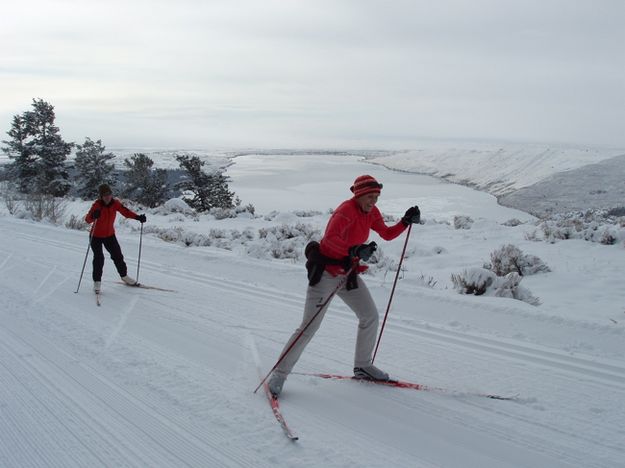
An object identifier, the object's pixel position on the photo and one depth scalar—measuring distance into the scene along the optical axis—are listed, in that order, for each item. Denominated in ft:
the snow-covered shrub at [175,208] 74.02
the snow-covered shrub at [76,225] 55.16
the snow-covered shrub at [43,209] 62.13
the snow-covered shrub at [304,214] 66.04
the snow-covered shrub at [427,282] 28.40
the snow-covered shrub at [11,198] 67.91
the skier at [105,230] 26.49
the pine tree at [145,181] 121.29
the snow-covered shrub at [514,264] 30.89
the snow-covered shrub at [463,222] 52.20
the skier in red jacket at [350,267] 13.98
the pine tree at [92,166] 130.62
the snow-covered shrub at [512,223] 53.28
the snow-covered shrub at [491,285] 25.35
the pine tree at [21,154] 124.36
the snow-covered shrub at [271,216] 65.10
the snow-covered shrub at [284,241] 37.55
